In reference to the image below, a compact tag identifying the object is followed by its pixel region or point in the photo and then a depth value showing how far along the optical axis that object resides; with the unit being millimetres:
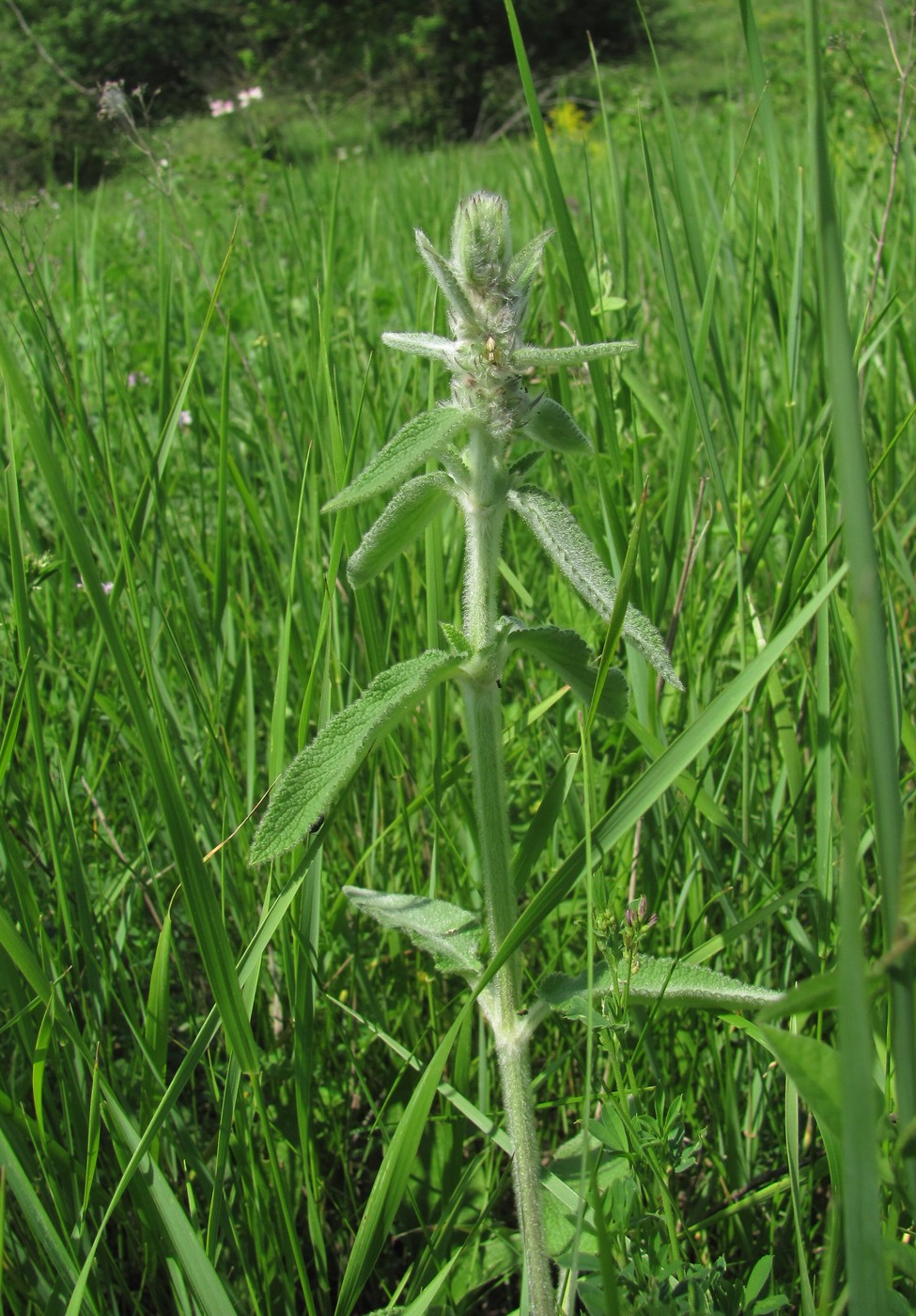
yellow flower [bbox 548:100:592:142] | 2435
